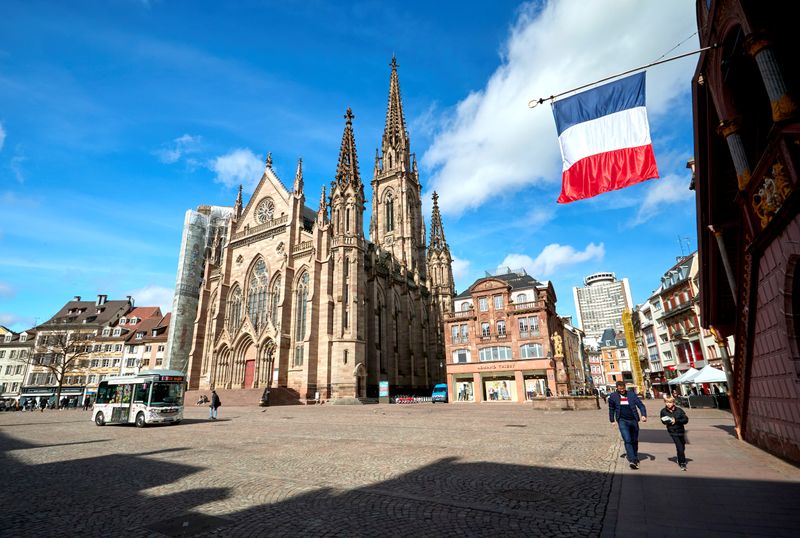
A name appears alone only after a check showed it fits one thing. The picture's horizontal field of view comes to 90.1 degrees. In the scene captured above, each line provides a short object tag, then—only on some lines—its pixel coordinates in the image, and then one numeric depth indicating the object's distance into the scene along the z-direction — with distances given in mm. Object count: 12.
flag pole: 8367
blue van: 39219
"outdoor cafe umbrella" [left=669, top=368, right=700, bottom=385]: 22250
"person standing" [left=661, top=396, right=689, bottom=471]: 7070
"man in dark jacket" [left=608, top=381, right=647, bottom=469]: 7418
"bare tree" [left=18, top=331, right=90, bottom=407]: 45425
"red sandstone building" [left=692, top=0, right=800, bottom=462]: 5916
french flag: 8195
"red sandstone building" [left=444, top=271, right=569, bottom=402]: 35562
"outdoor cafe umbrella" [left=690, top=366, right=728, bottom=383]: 20659
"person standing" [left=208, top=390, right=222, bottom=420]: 20656
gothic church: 34094
